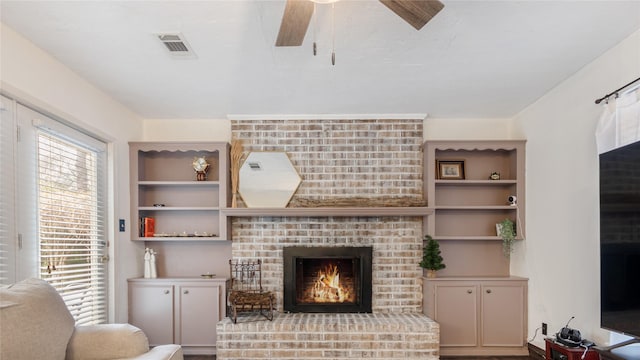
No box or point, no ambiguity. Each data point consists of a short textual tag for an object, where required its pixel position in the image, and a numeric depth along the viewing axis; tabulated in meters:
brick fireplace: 4.53
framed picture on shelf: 4.61
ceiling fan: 1.74
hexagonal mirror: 4.55
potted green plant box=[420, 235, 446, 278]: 4.31
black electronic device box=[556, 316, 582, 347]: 2.94
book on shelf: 4.44
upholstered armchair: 1.91
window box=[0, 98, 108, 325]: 2.64
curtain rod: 2.60
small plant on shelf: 4.32
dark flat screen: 2.26
